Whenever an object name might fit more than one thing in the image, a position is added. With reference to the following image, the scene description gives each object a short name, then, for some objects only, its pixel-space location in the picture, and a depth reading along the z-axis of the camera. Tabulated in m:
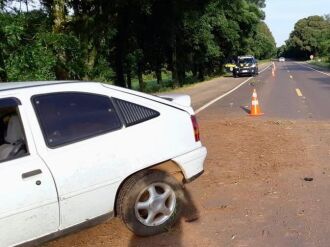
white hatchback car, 3.86
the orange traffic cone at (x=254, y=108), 13.88
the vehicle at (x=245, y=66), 44.34
